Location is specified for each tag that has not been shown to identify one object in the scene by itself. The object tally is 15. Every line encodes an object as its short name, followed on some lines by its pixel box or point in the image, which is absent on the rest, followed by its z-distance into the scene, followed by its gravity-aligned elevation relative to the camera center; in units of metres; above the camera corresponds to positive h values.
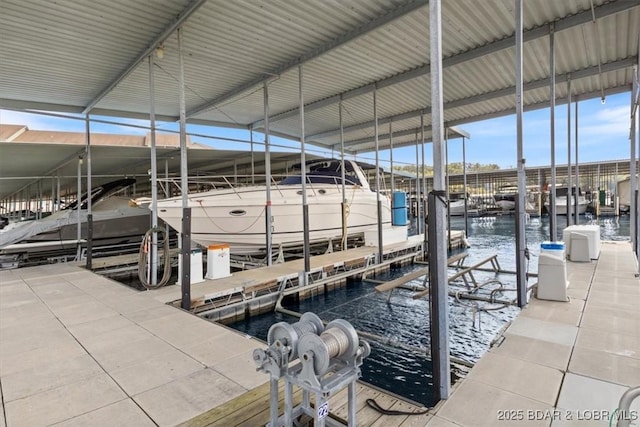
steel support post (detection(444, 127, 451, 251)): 11.60 +2.51
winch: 1.63 -0.77
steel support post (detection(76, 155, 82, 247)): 8.89 +0.10
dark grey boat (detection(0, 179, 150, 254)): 8.75 -0.28
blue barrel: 10.96 -0.01
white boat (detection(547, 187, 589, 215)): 27.86 +0.13
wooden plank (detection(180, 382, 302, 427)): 2.04 -1.24
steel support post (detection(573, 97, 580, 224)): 8.36 +0.40
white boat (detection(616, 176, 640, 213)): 27.58 +0.74
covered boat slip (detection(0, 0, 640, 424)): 4.30 +2.73
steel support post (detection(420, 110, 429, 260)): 10.17 +2.06
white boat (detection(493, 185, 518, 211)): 33.47 +0.65
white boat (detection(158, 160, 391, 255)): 7.83 -0.02
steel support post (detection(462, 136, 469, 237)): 12.81 +2.10
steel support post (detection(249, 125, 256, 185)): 10.47 +2.40
